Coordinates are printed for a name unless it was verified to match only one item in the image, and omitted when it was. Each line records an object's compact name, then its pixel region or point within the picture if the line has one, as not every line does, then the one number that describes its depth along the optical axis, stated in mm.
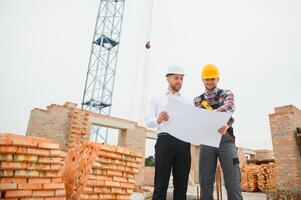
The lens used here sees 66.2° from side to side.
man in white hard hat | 2176
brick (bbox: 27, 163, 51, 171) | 2195
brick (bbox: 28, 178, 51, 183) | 2170
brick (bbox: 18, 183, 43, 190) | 2068
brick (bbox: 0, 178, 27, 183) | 2020
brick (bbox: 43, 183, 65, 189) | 2213
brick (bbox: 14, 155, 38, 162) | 2129
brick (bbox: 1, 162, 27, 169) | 2035
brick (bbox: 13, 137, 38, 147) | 2159
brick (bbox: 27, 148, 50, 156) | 2217
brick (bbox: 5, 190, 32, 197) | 1987
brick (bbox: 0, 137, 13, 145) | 2078
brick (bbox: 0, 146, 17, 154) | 2063
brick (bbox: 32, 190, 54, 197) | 2133
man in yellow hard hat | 2311
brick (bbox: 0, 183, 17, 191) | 1954
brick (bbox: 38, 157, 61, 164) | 2273
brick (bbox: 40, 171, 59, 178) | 2261
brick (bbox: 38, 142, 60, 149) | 2312
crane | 15814
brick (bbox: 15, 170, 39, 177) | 2103
